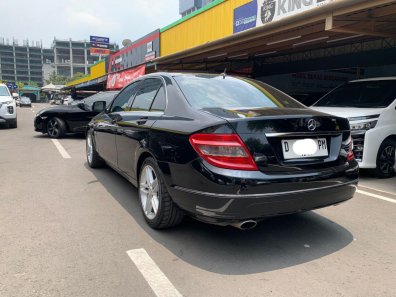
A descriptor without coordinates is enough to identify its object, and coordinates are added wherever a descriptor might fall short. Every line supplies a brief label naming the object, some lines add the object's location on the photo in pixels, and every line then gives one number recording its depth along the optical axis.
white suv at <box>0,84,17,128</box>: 12.99
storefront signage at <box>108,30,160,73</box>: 23.72
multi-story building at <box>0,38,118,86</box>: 150.12
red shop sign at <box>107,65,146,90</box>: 18.61
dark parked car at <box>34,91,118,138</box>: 10.67
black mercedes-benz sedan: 2.80
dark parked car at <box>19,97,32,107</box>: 51.16
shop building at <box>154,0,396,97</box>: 7.81
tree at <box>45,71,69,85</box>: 127.09
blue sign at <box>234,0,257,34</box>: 14.20
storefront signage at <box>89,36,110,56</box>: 70.05
